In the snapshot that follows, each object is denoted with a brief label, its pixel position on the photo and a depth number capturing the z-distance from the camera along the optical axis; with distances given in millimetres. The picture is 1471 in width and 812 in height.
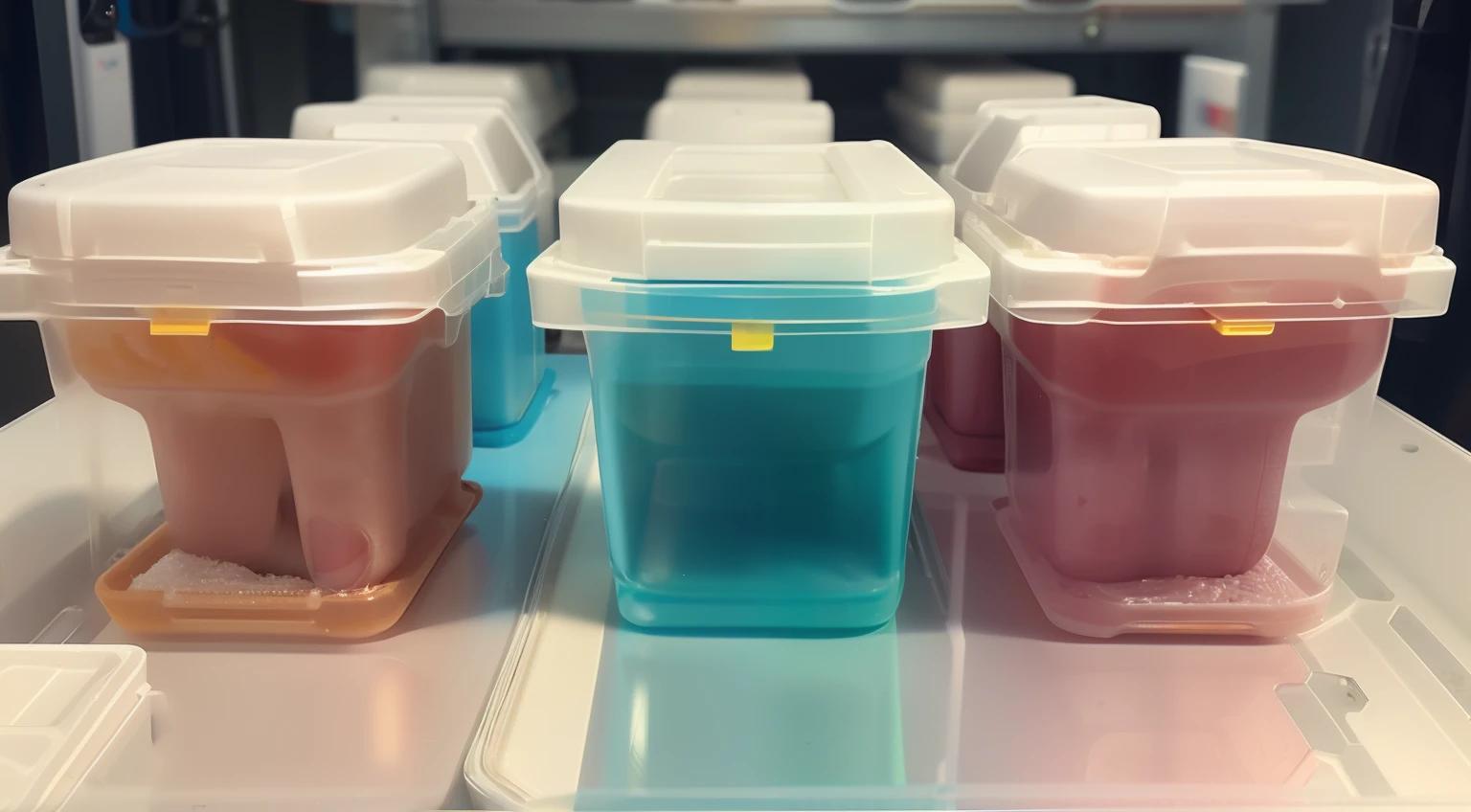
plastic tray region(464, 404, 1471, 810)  559
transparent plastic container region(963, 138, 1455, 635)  618
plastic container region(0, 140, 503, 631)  607
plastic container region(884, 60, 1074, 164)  1110
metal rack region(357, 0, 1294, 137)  1183
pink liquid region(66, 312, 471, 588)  629
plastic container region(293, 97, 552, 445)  943
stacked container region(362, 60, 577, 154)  1155
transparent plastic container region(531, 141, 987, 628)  604
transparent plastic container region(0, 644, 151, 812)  503
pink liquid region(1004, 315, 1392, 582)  642
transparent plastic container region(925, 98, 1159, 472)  907
